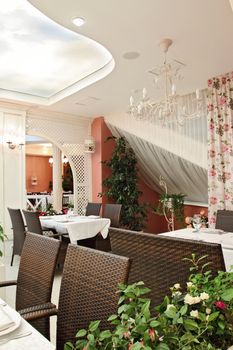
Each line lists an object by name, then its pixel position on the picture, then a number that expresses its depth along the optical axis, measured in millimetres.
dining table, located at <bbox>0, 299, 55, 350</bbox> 979
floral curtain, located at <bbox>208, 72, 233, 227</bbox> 4188
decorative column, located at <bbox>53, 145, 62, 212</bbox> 7793
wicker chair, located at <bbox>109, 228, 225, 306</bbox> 1600
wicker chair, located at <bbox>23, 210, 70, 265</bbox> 3869
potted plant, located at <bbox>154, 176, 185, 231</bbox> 5551
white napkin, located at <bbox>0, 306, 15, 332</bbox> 1068
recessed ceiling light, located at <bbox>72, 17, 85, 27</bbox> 2750
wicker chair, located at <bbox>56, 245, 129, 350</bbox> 1279
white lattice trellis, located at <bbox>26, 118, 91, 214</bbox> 6234
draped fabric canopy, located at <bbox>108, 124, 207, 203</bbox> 5577
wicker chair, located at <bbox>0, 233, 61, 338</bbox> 1653
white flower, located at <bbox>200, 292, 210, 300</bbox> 815
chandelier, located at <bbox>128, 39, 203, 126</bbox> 3211
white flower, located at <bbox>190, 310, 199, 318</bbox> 759
